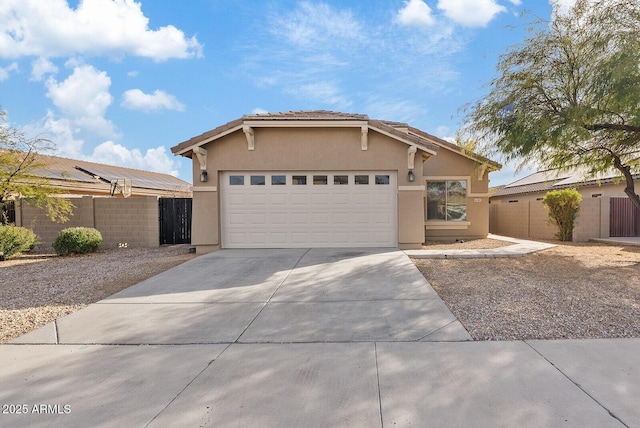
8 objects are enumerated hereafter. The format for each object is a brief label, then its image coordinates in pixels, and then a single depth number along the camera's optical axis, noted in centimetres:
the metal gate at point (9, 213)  1175
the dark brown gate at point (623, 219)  1384
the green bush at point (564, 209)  1311
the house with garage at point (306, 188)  1059
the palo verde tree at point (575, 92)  721
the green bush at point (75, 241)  1052
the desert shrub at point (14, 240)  1012
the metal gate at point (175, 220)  1272
